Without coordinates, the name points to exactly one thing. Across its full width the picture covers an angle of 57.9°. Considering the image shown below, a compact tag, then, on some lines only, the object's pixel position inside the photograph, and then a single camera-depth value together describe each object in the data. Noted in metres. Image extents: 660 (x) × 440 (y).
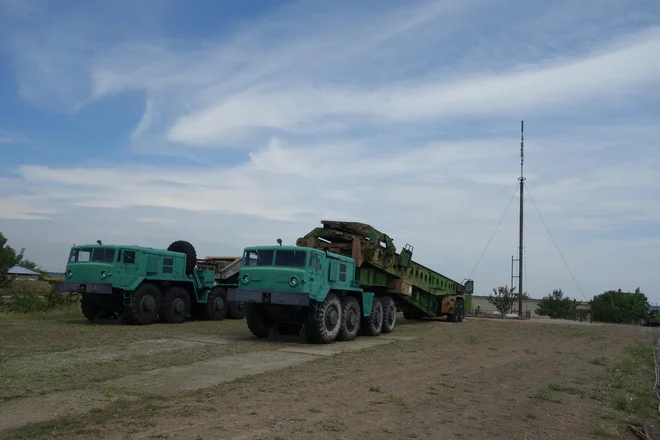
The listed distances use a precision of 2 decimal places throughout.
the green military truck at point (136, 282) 17.73
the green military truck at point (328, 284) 14.52
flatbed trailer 19.48
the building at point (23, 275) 45.08
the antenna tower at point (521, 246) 32.85
